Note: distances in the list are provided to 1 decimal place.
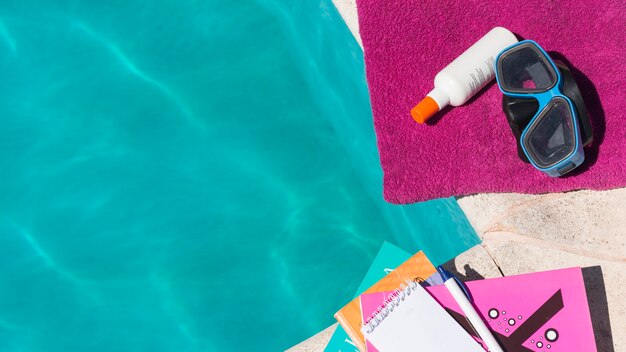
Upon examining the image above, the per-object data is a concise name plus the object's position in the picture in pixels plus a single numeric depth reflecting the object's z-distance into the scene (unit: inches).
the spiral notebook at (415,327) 59.9
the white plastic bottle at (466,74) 68.7
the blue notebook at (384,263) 75.7
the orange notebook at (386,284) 68.1
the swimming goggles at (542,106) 63.3
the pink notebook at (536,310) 57.9
